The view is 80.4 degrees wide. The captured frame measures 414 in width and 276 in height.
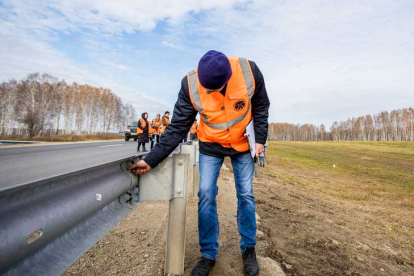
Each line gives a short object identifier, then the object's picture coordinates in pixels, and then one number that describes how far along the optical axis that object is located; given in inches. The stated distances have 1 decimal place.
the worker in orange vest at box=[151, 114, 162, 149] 613.3
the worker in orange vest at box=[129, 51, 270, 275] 85.1
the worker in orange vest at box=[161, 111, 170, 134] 543.8
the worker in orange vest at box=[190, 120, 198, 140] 626.8
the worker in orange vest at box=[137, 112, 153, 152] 518.6
